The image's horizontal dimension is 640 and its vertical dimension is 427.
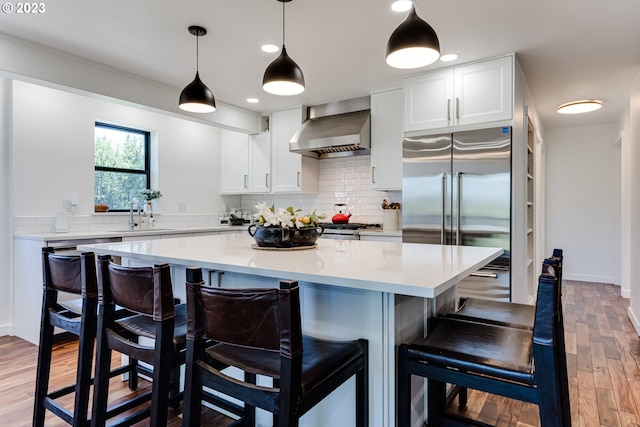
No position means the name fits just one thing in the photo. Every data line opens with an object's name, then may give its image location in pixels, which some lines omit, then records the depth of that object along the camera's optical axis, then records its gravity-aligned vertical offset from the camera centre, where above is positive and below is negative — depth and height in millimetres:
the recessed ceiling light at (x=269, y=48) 2961 +1349
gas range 3998 -168
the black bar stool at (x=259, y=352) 1004 -439
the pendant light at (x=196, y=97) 2564 +815
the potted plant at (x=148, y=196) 4348 +220
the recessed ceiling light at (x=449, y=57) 3115 +1340
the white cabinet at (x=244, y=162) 5074 +740
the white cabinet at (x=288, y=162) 4773 +692
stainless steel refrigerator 3119 +176
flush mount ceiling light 4473 +1325
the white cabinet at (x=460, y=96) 3133 +1067
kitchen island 1256 -309
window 4176 +593
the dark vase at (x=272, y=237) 2043 -122
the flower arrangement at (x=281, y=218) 2049 -19
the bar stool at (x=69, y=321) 1602 -490
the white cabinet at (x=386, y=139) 3980 +821
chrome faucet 4156 +9
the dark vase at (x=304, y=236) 2111 -125
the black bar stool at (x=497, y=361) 1072 -467
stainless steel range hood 4129 +977
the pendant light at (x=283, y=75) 2158 +817
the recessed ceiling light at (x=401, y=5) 2328 +1333
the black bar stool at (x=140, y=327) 1292 -461
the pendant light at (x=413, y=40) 1680 +799
